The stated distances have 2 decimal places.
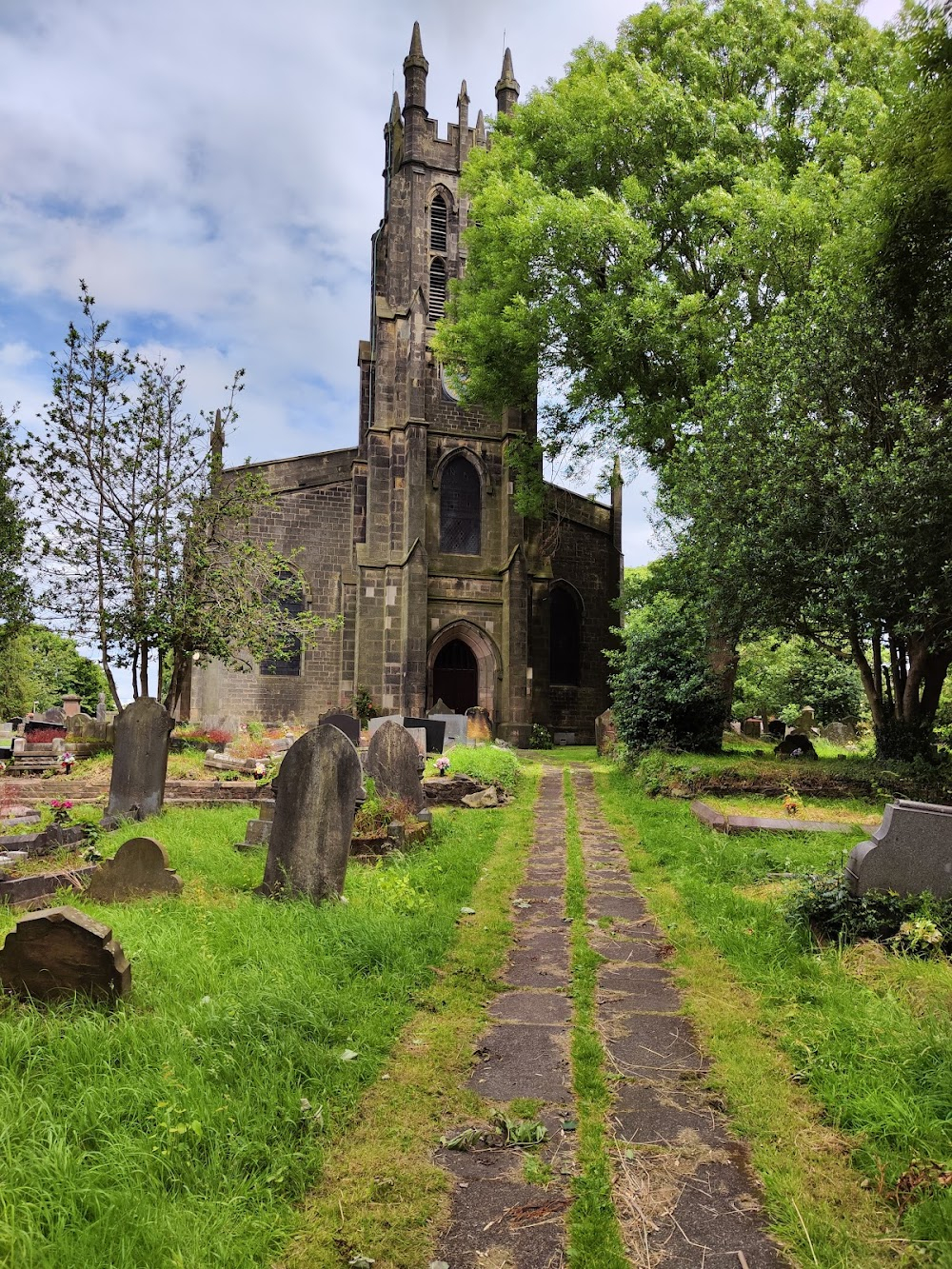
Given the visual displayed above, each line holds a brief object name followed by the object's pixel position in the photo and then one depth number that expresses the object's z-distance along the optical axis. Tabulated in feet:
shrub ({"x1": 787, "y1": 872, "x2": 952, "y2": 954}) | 14.87
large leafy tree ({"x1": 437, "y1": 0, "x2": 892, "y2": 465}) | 49.88
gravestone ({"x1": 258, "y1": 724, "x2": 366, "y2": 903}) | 18.79
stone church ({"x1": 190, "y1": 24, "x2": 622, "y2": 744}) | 77.66
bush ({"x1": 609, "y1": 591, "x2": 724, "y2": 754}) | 44.37
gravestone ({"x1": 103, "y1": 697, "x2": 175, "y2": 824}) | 29.50
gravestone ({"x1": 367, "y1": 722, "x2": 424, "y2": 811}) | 28.89
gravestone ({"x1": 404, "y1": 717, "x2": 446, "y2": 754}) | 53.21
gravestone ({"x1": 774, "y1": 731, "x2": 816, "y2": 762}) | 46.33
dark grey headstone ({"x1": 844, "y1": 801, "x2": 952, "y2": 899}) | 15.75
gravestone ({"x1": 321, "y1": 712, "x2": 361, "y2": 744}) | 46.65
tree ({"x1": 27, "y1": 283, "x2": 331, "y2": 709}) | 49.06
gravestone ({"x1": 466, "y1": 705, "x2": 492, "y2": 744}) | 68.54
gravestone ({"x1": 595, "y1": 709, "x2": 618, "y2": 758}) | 59.12
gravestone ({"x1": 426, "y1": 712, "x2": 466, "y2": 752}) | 58.61
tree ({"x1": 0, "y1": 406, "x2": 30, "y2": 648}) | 62.28
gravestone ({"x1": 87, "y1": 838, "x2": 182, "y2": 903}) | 18.69
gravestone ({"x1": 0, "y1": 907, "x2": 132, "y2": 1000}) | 12.13
